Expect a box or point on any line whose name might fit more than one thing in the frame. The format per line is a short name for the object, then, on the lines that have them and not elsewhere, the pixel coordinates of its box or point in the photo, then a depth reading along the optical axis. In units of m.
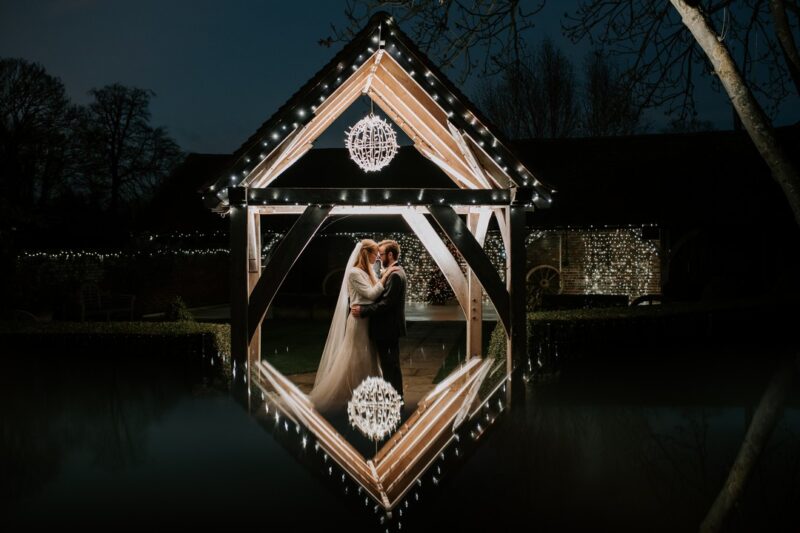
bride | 8.81
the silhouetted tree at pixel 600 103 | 31.94
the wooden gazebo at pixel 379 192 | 8.24
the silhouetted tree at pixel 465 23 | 10.61
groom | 8.80
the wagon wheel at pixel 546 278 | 20.86
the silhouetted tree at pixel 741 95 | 9.43
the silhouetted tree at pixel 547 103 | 33.12
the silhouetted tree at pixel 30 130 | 27.70
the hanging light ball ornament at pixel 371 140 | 8.77
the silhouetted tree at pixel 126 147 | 34.88
